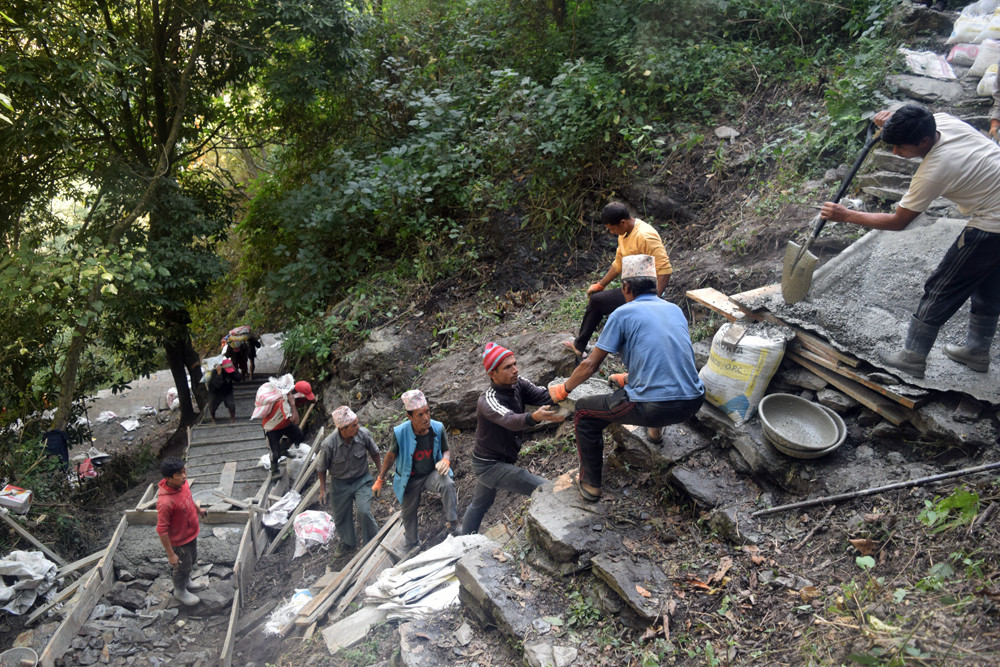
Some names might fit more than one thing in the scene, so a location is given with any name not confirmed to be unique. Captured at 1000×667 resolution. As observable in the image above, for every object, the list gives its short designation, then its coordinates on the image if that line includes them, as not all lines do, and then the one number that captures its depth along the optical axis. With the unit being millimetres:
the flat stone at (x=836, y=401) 4168
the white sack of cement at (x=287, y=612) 5426
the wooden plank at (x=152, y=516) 7051
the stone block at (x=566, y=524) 3996
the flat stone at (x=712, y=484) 4066
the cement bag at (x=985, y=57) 5945
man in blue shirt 3668
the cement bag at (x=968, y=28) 6438
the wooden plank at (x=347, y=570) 5418
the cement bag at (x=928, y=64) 6398
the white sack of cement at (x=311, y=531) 6711
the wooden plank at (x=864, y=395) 3901
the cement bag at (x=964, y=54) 6488
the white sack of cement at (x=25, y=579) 6156
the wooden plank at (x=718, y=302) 4820
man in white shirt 3506
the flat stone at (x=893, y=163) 5539
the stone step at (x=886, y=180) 5419
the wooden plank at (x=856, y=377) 3768
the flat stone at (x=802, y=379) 4363
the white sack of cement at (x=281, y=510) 7234
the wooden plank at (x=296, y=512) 7146
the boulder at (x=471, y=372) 6426
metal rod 3420
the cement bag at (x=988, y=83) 5602
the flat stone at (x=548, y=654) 3457
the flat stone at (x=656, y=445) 4348
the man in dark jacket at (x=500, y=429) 4594
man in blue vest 5395
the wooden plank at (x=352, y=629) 4648
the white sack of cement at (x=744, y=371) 4270
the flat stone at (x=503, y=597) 3785
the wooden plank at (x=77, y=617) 5340
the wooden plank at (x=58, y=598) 6113
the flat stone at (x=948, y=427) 3551
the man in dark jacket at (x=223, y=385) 9469
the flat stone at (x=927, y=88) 6086
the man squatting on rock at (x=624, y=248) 4934
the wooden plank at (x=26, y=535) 6651
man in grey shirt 6039
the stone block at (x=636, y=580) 3510
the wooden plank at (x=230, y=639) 5348
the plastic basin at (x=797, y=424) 3941
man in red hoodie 5820
